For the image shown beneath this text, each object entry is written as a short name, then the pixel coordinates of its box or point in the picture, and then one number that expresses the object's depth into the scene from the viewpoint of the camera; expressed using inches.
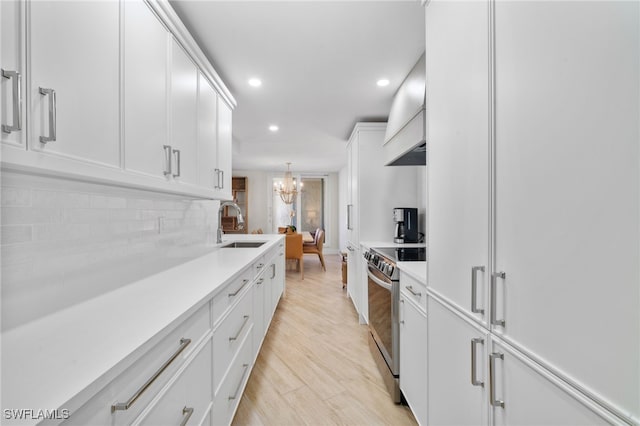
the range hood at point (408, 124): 68.5
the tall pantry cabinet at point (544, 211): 19.0
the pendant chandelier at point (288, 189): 280.2
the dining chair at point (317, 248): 226.6
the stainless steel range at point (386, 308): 68.5
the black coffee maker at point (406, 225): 111.8
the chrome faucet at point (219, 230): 100.0
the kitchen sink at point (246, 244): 115.1
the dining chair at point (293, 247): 203.8
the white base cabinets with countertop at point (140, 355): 20.8
